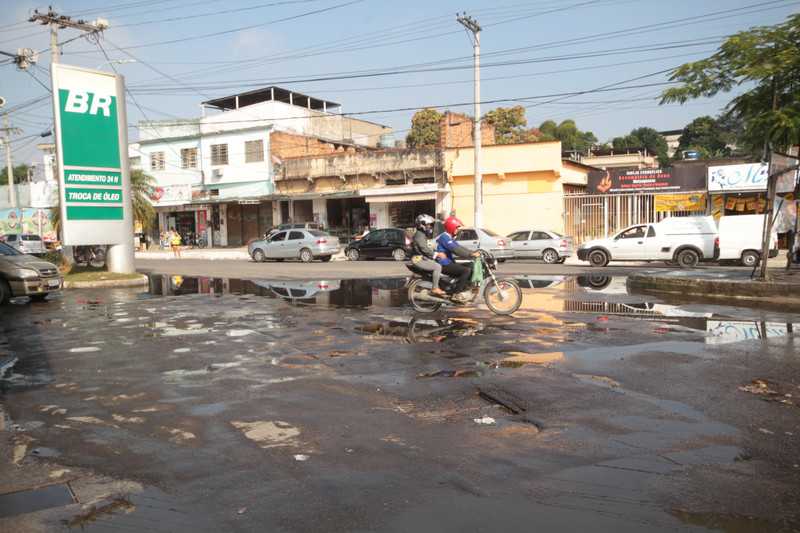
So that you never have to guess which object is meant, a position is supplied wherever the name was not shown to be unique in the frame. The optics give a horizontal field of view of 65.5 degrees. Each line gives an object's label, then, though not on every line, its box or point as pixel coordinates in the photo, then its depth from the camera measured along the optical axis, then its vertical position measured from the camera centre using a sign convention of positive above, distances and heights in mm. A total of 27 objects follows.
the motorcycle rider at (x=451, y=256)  11047 -519
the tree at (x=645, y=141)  78000 +10528
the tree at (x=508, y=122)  56156 +9435
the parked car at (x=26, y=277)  14242 -954
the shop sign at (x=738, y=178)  27328 +1950
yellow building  33241 +2344
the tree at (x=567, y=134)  71625 +10879
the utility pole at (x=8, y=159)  48012 +6131
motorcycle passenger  11211 -443
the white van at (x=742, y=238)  21172 -582
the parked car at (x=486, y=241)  24859 -583
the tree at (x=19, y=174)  84475 +8782
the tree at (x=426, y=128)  55934 +9023
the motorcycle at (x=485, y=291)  10984 -1152
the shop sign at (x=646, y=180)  29531 +2115
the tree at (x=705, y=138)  59938 +9027
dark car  28391 -800
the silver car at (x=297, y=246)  28516 -723
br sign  18688 +2442
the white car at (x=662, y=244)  21812 -758
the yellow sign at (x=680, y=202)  29438 +976
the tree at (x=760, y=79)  11797 +2820
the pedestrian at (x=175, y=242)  34556 -498
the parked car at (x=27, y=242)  37062 -368
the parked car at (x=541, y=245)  25203 -811
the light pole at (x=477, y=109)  29422 +5562
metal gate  30938 +539
